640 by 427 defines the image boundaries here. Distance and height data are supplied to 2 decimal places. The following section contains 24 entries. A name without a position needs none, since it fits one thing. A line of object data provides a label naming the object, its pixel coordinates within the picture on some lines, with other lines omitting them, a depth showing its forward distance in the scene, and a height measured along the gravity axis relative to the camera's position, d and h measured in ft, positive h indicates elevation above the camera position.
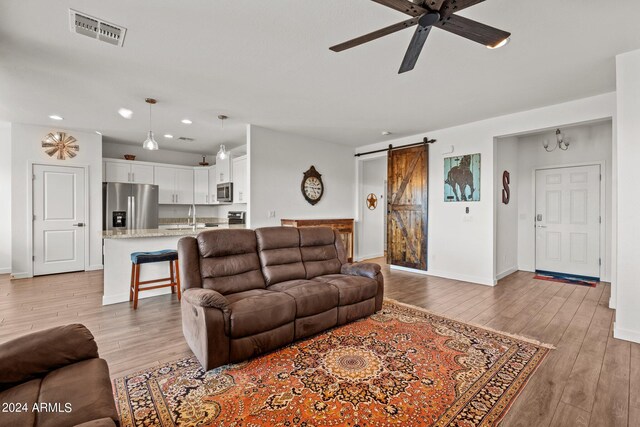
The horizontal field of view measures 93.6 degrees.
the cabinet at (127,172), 20.41 +2.90
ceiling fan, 5.58 +3.82
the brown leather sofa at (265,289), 7.55 -2.40
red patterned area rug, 5.82 -3.91
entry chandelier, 16.84 +3.98
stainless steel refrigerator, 19.61 +0.49
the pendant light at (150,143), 12.51 +2.94
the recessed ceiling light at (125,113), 14.28 +4.92
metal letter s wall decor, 17.17 +1.42
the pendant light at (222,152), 14.73 +3.00
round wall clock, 19.40 +1.78
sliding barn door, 18.45 +0.36
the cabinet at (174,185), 22.61 +2.22
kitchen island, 12.49 -1.92
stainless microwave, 20.51 +1.47
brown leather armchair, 3.61 -2.40
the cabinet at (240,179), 18.95 +2.17
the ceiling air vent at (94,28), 7.29 +4.73
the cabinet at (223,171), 20.82 +3.02
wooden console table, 18.01 -0.72
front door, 16.55 -0.47
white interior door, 17.43 -0.34
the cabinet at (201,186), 24.14 +2.18
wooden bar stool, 11.98 -2.42
